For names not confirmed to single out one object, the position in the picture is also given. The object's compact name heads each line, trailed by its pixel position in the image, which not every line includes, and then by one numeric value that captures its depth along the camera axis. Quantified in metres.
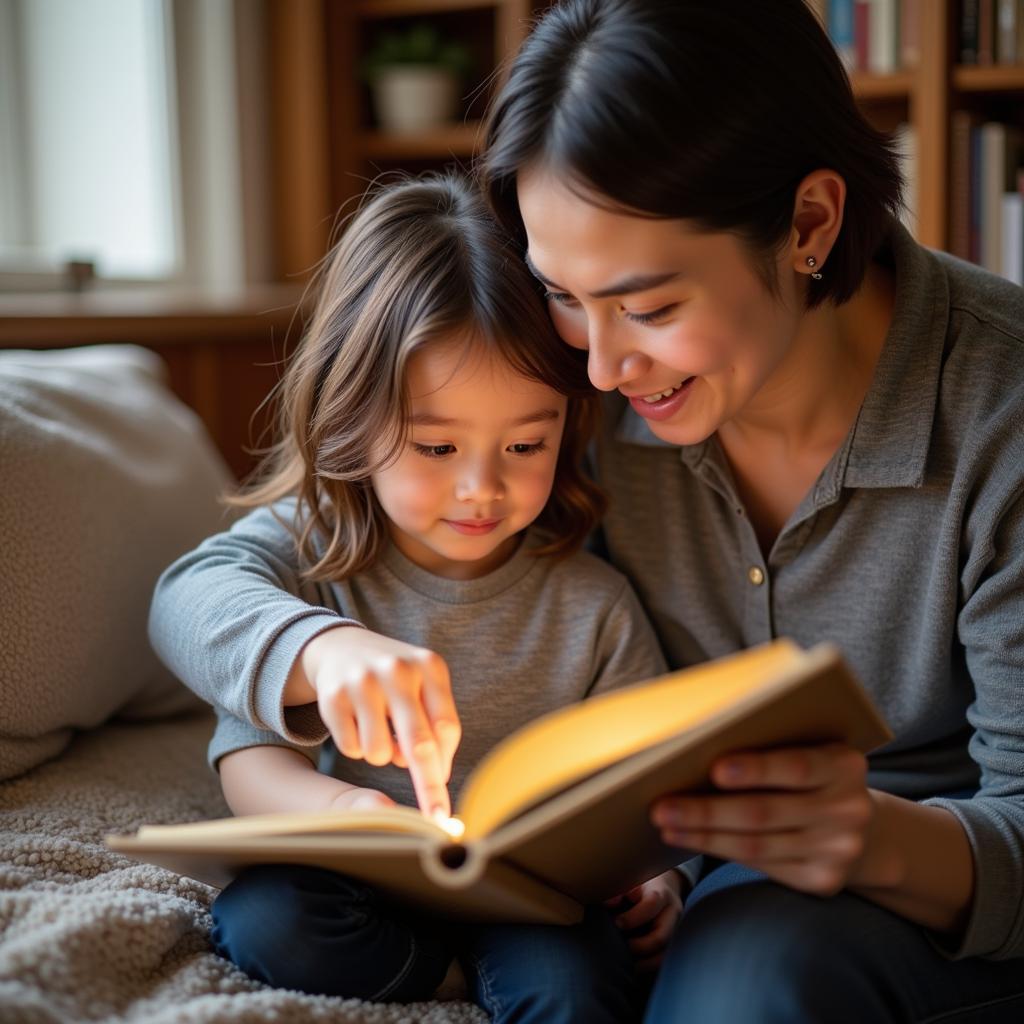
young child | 0.92
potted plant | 2.65
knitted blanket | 0.81
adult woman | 0.86
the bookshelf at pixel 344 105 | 2.48
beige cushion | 1.19
